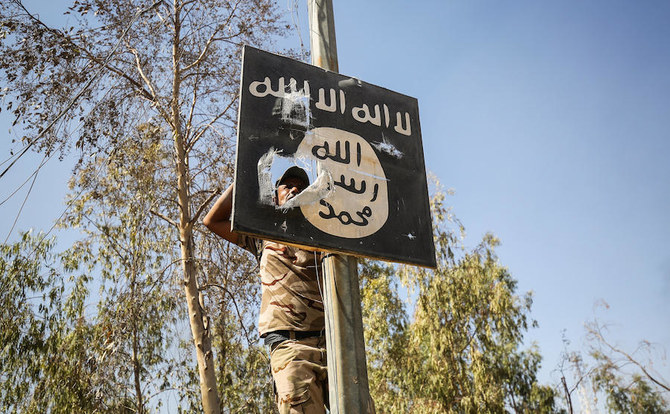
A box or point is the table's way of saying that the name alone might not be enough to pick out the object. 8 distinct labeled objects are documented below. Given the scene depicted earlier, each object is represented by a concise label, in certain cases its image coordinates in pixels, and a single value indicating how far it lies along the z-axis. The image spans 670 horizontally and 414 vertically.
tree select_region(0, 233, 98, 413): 7.98
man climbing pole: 2.50
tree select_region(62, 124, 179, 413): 6.74
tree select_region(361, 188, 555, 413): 11.50
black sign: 2.20
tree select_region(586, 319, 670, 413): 12.41
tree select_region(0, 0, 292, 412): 6.24
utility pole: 2.15
